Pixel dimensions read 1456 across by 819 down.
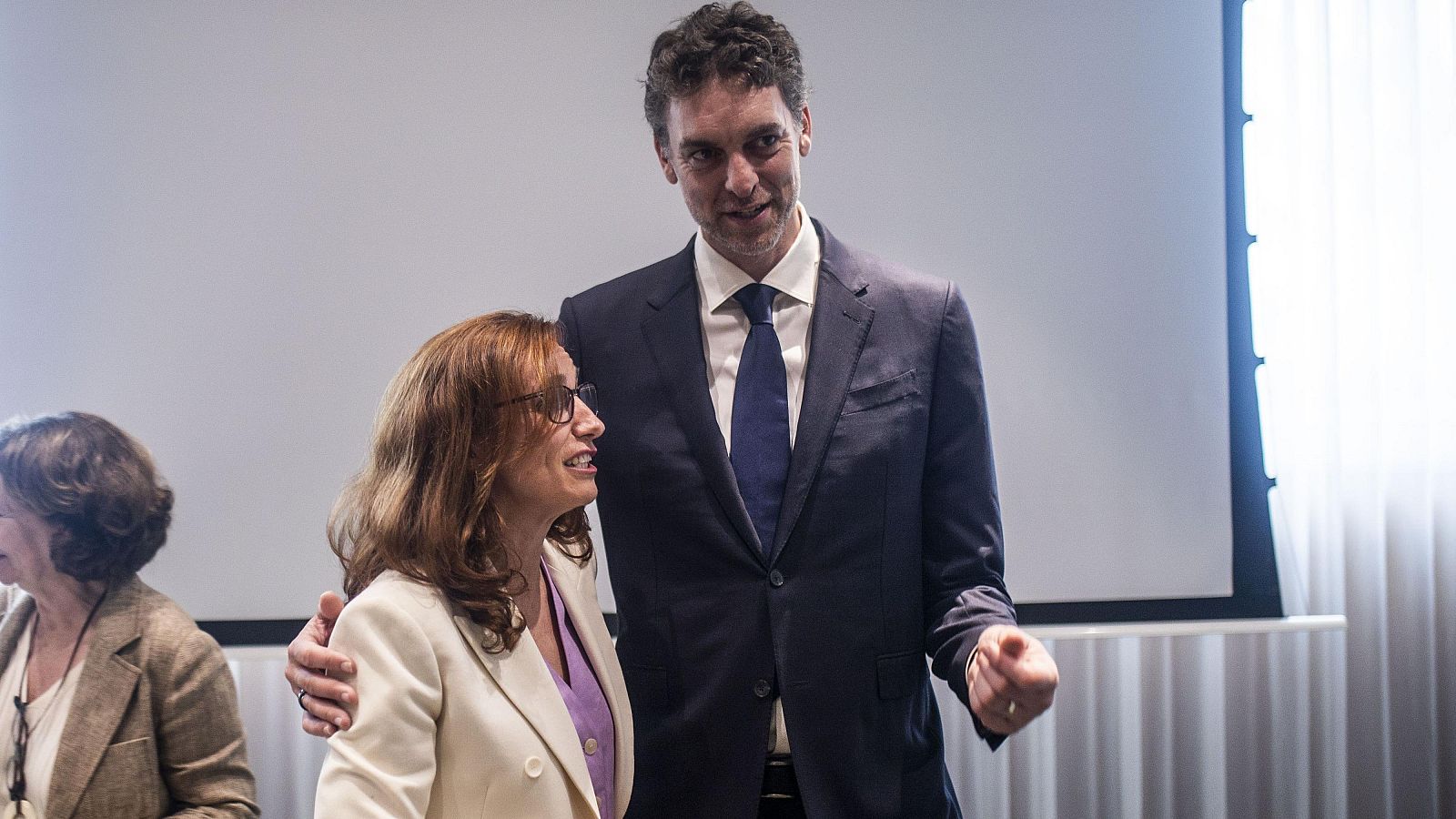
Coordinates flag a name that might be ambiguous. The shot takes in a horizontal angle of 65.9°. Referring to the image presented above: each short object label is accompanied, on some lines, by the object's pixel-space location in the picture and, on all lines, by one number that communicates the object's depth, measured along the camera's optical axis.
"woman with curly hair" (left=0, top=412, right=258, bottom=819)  2.19
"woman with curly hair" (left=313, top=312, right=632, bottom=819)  1.35
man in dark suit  1.60
